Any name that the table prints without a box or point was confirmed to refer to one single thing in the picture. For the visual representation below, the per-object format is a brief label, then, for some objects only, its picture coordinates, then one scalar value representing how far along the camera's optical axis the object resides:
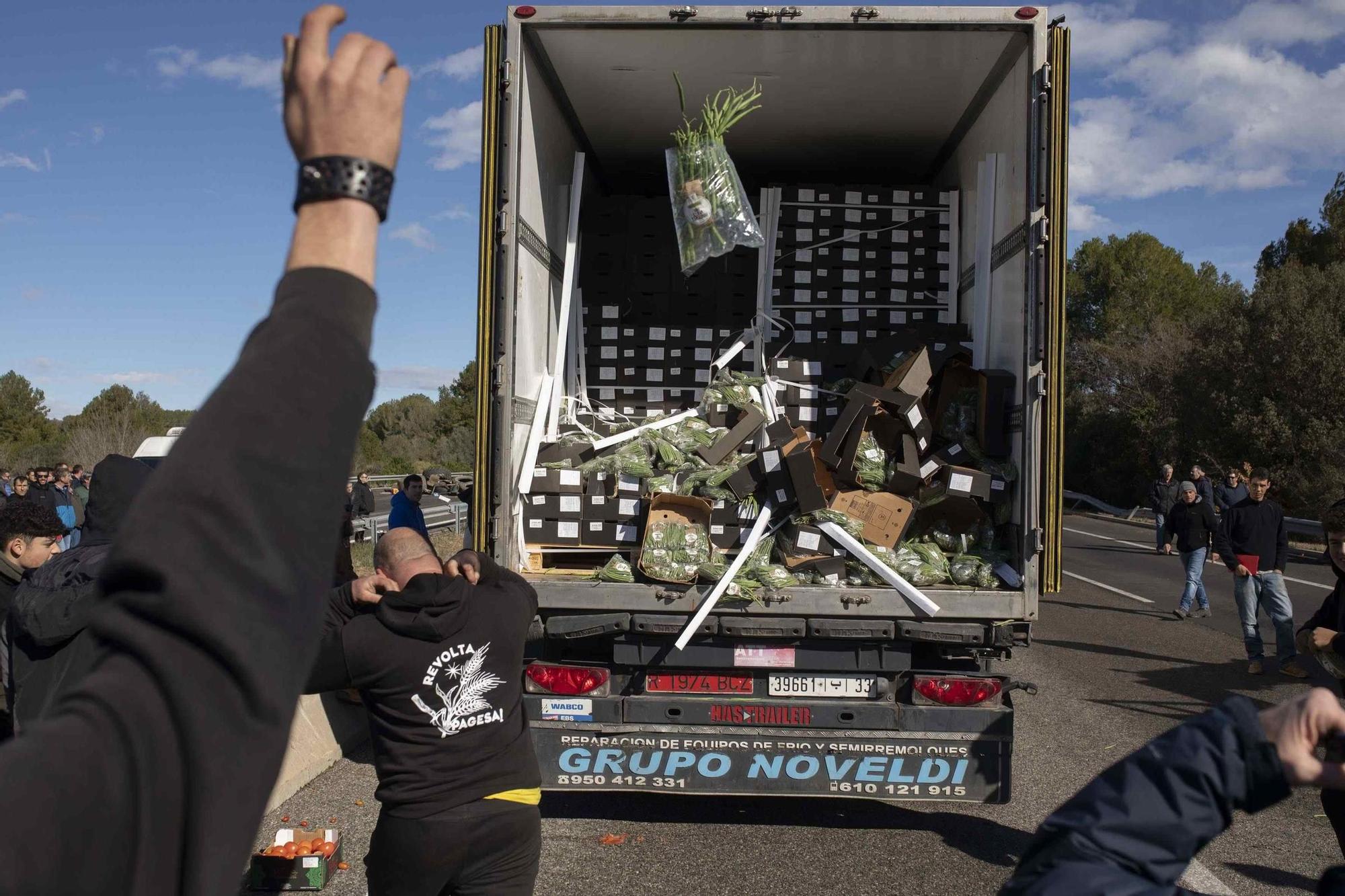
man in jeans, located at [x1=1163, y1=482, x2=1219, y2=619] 12.30
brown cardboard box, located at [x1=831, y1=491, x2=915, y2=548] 5.27
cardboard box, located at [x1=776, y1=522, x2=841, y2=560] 5.18
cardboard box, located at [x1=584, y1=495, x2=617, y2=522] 5.62
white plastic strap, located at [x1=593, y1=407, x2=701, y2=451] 6.18
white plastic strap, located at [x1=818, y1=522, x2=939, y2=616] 4.71
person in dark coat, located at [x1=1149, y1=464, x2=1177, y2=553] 20.41
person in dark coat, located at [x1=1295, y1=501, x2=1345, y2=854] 3.82
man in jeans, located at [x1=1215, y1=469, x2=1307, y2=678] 9.13
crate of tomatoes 4.52
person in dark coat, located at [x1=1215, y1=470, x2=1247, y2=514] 16.05
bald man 3.05
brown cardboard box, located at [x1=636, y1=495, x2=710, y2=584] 5.29
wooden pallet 5.59
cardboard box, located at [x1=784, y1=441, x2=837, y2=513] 5.23
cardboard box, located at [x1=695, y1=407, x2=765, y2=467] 5.94
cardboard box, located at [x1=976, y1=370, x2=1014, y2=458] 5.53
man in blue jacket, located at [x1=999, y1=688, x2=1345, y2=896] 1.33
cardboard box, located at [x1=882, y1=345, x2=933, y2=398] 6.01
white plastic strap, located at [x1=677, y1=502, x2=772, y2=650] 4.72
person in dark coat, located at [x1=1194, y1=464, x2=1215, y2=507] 16.39
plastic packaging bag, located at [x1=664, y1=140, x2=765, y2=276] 6.11
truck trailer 4.80
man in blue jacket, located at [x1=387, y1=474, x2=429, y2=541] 9.16
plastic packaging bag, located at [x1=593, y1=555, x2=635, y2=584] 5.01
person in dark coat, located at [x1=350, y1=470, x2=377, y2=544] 16.61
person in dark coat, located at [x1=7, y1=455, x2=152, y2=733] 3.77
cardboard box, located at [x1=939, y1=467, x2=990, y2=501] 5.27
